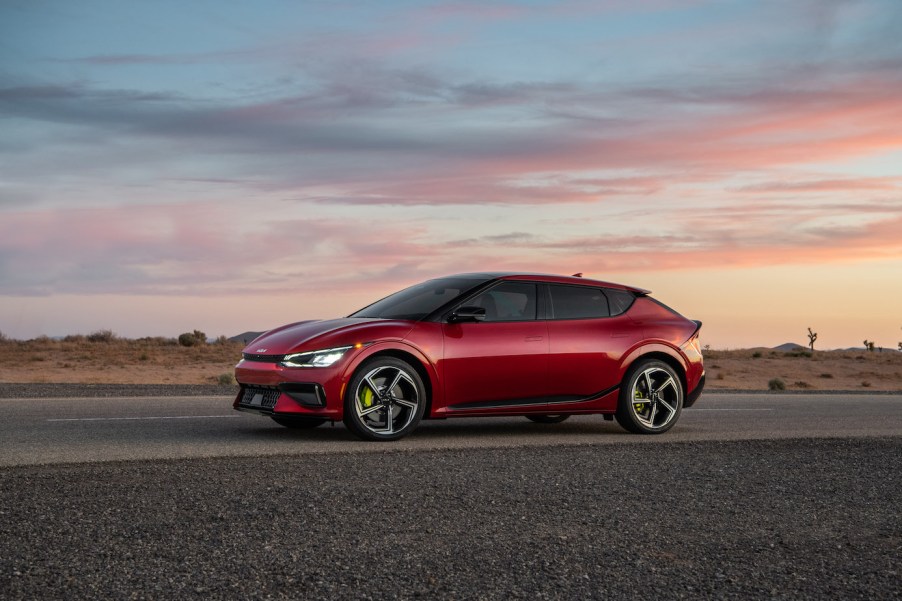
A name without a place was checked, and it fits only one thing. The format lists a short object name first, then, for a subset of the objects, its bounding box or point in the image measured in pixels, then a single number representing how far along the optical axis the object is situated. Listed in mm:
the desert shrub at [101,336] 52062
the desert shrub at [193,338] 52750
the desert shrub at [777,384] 27438
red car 9625
